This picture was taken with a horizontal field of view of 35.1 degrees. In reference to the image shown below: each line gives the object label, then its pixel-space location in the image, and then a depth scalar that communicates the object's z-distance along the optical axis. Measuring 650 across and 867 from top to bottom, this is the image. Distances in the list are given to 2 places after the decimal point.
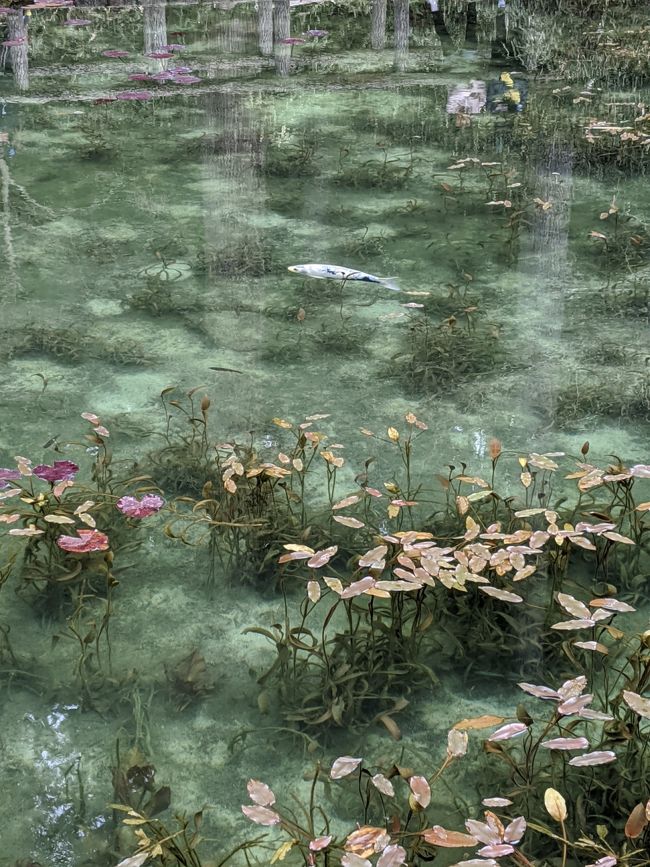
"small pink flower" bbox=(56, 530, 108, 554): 3.11
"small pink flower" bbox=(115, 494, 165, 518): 3.31
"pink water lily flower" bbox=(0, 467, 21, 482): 3.49
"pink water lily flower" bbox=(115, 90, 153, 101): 8.82
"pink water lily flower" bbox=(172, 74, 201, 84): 9.34
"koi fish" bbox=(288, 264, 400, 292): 5.37
